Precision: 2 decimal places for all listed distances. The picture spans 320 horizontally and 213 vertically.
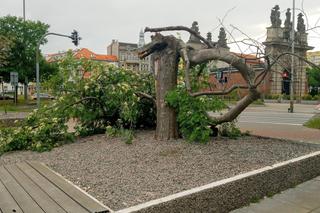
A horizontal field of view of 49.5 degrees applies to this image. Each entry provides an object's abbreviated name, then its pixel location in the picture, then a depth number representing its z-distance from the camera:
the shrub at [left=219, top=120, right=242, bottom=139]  8.05
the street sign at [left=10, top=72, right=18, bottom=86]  23.62
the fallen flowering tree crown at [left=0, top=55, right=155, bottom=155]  7.64
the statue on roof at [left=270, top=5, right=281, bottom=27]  46.84
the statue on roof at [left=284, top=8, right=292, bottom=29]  46.12
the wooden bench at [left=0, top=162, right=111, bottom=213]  3.67
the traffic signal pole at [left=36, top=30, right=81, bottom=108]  23.41
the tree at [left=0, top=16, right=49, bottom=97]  37.19
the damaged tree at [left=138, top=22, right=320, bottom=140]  7.07
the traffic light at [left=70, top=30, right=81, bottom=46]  23.44
